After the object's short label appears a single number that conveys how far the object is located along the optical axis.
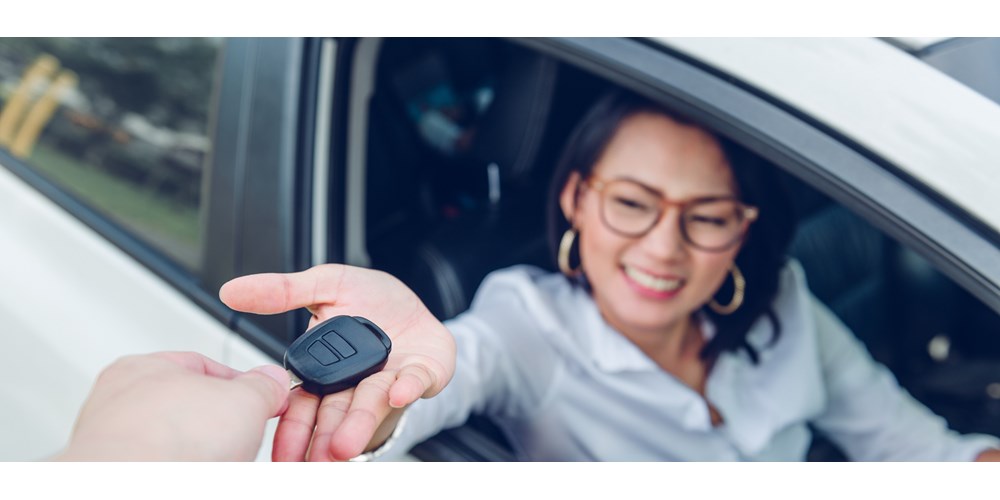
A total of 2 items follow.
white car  1.05
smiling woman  1.53
